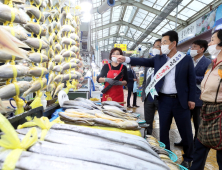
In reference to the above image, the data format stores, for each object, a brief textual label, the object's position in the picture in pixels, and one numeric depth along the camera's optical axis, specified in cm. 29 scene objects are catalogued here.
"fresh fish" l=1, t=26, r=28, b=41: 126
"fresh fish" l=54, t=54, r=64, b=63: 231
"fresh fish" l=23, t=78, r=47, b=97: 159
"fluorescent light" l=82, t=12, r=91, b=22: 400
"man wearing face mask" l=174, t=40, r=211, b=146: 277
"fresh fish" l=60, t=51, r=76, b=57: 256
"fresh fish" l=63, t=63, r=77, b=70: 255
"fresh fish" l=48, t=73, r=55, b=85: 218
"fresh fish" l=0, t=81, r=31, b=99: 119
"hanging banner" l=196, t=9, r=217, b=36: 629
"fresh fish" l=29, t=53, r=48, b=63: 160
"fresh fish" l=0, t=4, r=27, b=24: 117
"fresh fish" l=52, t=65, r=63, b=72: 222
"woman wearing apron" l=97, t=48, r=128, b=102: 302
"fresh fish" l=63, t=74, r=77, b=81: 251
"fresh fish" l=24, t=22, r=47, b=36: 160
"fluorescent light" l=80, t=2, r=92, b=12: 363
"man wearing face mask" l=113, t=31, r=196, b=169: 216
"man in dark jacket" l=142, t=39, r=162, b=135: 304
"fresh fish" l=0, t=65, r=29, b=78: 117
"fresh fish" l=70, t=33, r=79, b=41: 276
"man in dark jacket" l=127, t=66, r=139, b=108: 781
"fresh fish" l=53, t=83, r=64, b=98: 231
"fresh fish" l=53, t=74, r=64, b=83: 228
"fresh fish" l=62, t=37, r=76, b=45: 253
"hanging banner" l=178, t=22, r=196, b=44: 802
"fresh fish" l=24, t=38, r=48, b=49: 157
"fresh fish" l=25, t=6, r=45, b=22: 159
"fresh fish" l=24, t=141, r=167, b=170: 71
